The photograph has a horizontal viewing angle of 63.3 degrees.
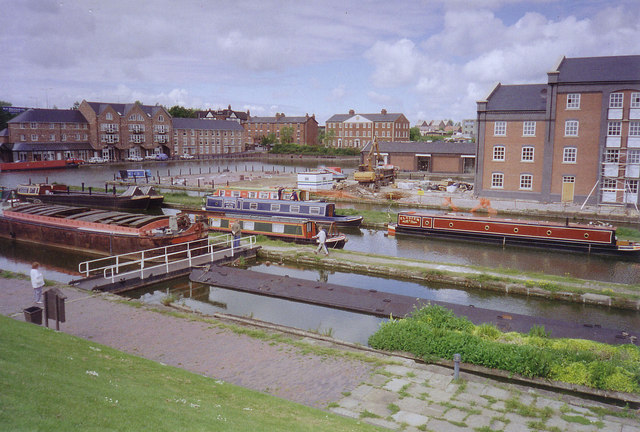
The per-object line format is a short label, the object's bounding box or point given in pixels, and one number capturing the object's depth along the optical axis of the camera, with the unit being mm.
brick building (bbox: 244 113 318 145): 144500
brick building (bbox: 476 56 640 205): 43531
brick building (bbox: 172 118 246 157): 117125
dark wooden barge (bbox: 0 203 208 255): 28500
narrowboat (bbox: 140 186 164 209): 47819
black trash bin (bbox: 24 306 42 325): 13828
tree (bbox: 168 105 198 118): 148250
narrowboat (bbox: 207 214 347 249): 31203
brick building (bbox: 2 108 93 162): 89875
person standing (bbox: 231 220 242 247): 29312
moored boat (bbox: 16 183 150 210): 47094
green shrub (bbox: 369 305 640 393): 12070
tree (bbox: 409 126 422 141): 160012
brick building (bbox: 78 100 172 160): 100875
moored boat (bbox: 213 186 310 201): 39281
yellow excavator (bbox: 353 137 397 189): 58969
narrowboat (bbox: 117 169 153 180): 68750
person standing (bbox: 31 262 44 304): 16234
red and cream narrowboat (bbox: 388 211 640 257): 30172
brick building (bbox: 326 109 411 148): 129875
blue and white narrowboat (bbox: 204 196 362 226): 35219
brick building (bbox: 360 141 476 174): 74812
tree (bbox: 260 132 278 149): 142500
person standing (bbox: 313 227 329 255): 27997
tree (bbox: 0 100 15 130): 107550
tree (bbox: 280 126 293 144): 140375
